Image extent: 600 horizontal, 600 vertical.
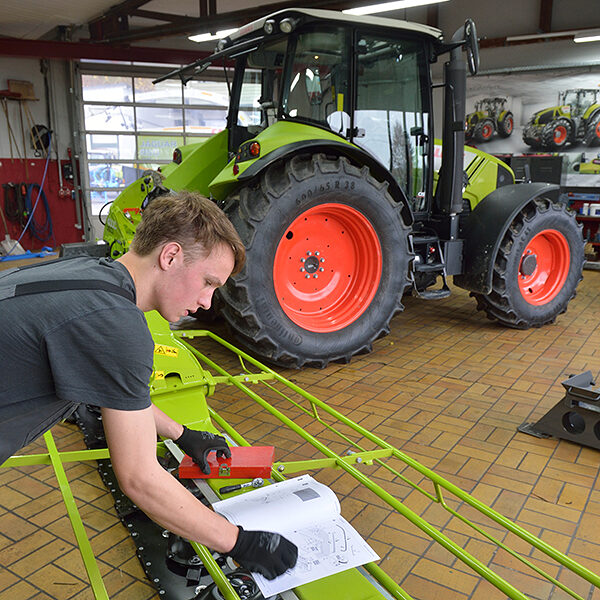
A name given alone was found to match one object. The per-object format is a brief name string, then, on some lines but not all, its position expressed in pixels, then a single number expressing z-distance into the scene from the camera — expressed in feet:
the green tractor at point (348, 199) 12.16
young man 4.02
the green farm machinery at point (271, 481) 5.14
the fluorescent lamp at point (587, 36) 27.22
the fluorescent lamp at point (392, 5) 23.93
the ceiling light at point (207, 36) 30.17
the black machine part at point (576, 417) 9.36
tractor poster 28.99
